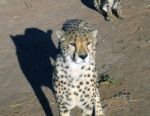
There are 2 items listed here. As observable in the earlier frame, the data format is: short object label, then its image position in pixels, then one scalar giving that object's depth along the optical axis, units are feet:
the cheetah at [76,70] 14.93
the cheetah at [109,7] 29.45
